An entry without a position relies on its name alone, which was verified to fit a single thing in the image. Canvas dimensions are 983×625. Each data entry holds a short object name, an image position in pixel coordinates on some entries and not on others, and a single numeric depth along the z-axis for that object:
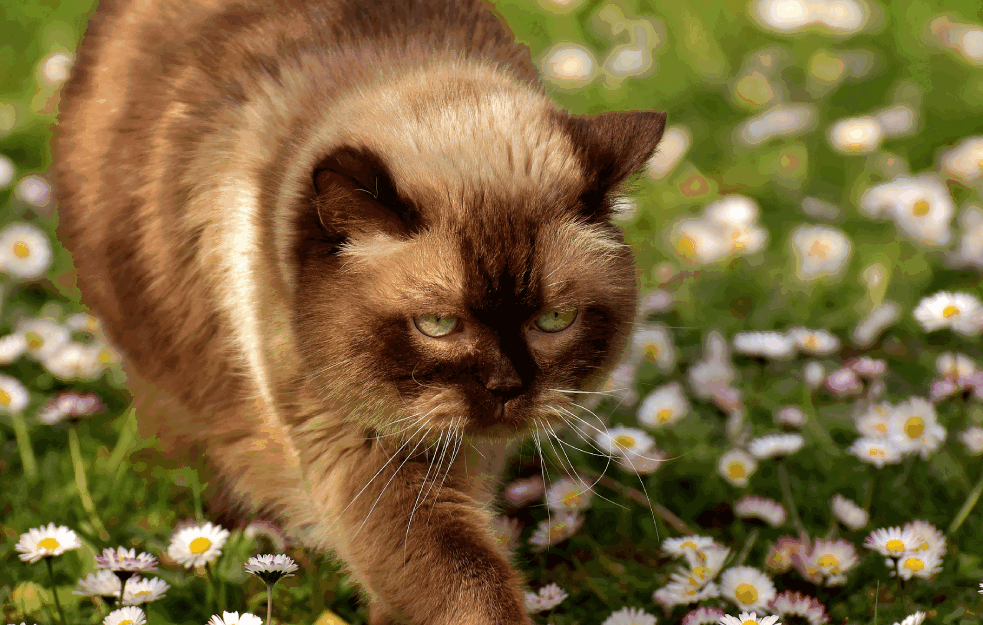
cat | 3.57
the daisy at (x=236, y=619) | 3.44
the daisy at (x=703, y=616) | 3.86
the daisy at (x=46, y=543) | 3.80
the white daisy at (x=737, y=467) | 5.03
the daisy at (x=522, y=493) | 4.97
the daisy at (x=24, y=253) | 6.63
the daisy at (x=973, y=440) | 5.02
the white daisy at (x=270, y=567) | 3.45
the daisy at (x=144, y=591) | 3.77
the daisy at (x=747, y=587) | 3.96
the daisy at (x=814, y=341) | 5.78
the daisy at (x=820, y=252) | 6.91
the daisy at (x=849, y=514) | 4.56
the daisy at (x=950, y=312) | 5.23
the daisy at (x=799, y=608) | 3.91
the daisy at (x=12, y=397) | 5.39
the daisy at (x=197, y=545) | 3.98
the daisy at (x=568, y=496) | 4.72
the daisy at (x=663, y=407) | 5.53
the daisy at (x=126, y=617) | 3.53
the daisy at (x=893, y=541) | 3.99
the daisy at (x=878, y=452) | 4.71
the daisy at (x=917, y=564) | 4.03
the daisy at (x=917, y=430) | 4.82
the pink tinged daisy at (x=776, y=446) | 4.79
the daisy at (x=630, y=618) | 3.88
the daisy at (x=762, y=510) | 4.61
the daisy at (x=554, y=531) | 4.50
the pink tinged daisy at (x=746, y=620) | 3.46
